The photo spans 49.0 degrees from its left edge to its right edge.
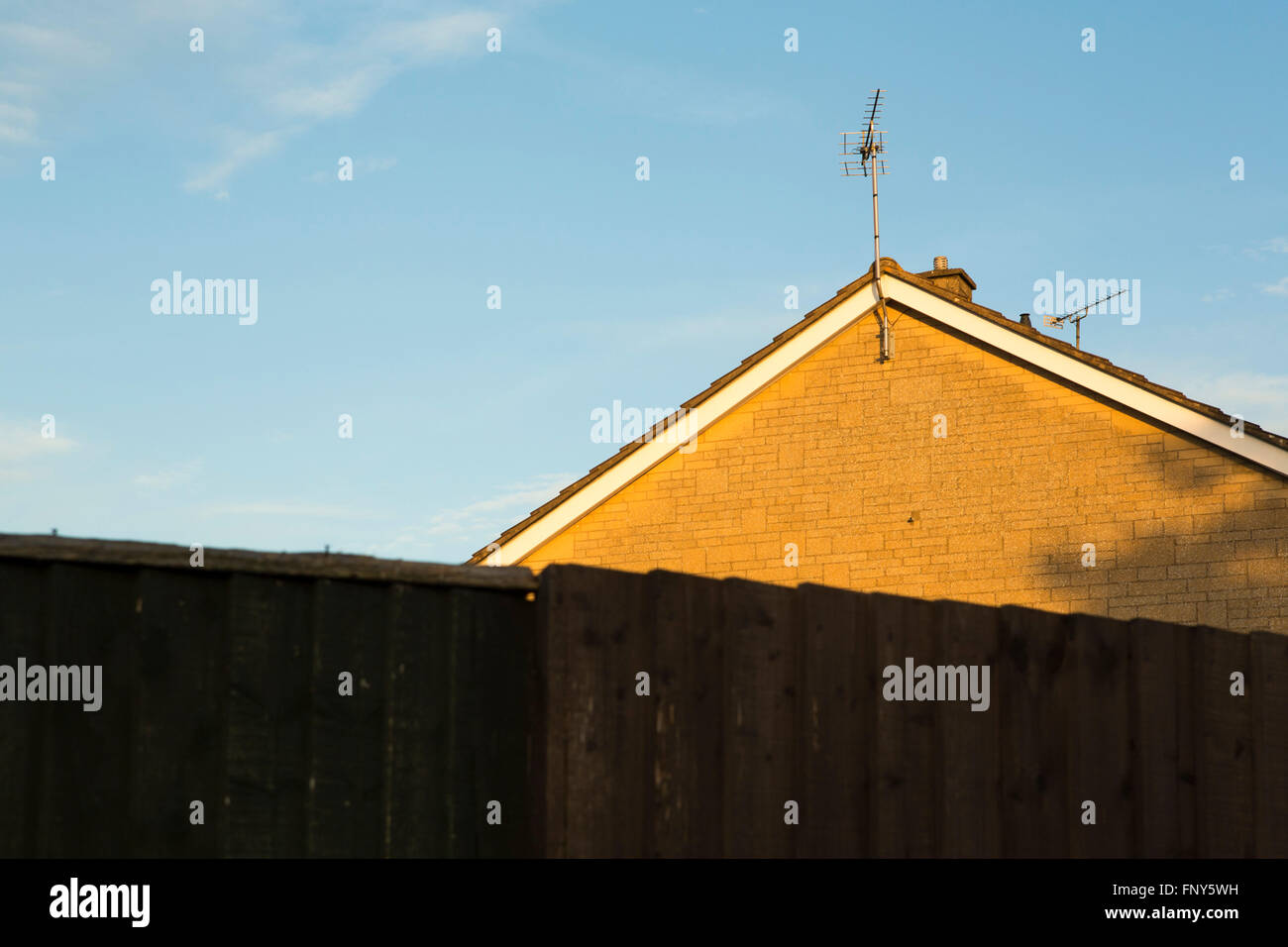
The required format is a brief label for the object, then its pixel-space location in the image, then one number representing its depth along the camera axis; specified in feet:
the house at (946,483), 48.32
